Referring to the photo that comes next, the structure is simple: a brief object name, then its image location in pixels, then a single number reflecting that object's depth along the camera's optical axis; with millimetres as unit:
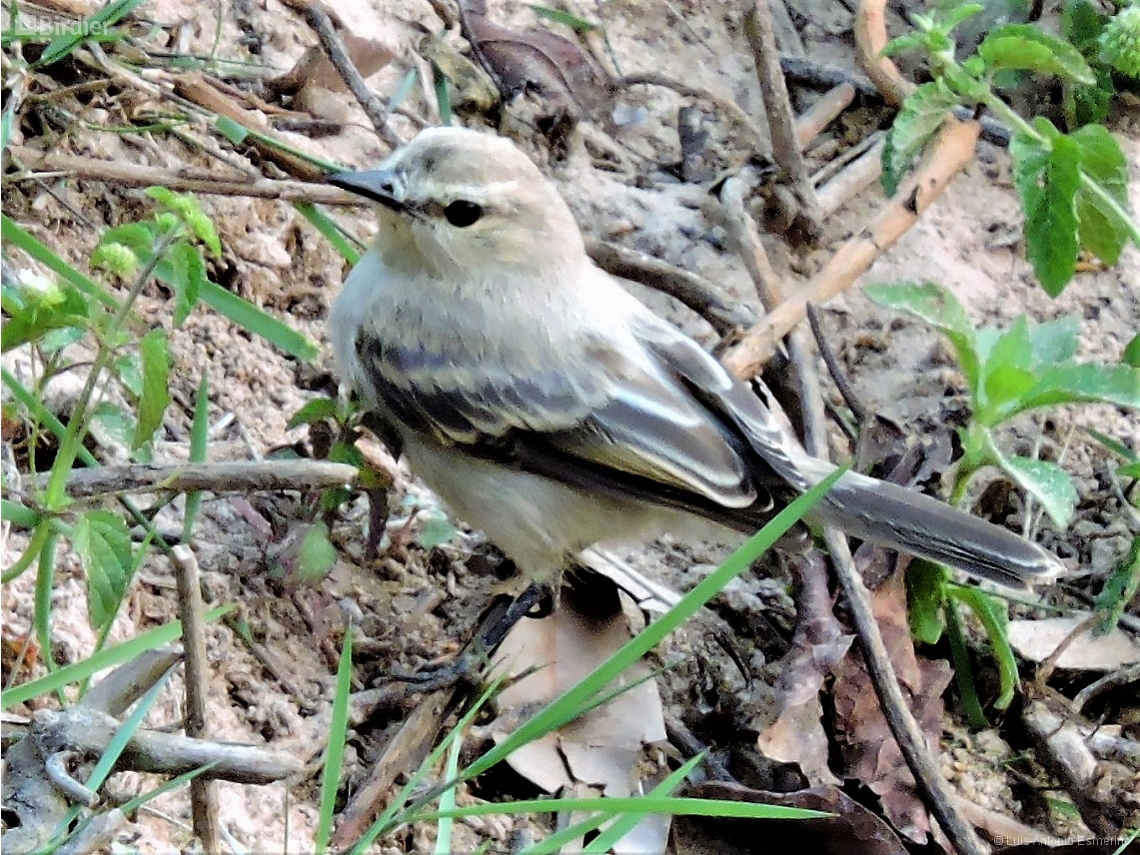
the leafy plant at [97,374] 3943
